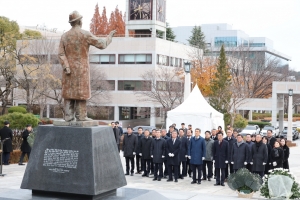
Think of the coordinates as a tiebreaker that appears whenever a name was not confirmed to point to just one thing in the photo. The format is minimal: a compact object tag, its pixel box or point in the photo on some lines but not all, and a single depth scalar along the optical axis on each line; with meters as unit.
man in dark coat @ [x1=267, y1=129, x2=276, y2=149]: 18.33
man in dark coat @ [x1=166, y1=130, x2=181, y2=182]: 17.30
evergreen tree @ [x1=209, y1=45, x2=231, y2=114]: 40.00
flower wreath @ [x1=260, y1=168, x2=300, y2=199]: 12.47
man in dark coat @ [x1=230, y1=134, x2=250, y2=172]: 16.59
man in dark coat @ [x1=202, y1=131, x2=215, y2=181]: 17.33
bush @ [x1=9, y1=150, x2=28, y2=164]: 20.31
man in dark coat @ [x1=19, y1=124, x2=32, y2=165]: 19.88
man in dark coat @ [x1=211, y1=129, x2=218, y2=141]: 19.91
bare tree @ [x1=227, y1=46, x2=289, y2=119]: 58.31
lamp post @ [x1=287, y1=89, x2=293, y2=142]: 35.48
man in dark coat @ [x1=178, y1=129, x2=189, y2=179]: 17.59
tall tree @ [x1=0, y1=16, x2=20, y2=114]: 37.84
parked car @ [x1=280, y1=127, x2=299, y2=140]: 44.89
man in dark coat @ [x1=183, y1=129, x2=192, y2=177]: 17.88
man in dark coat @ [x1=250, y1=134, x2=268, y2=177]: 16.45
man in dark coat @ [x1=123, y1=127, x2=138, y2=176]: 18.27
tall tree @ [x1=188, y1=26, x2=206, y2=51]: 74.96
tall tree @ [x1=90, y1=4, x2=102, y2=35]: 80.06
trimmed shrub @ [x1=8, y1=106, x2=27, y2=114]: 38.57
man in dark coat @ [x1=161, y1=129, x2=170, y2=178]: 17.89
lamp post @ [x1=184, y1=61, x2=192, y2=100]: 25.38
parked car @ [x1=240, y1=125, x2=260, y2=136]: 41.46
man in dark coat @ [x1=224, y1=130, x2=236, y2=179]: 17.06
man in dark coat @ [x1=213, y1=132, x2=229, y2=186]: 16.88
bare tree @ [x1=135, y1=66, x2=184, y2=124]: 45.74
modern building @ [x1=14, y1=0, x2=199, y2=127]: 52.84
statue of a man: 11.52
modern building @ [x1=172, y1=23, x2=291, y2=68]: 117.81
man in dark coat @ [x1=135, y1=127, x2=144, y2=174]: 18.42
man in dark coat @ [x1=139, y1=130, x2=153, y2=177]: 18.09
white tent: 25.61
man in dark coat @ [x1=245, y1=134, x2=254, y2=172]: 16.62
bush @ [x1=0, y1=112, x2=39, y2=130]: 23.88
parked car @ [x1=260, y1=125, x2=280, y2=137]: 41.75
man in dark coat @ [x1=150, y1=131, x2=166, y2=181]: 17.52
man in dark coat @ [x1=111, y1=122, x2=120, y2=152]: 21.31
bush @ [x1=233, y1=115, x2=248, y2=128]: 46.62
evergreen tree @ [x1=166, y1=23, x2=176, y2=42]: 71.38
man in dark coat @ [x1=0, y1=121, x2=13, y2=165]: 19.42
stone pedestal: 10.80
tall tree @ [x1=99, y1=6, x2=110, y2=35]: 78.62
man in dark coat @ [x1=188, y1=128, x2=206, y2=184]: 17.02
